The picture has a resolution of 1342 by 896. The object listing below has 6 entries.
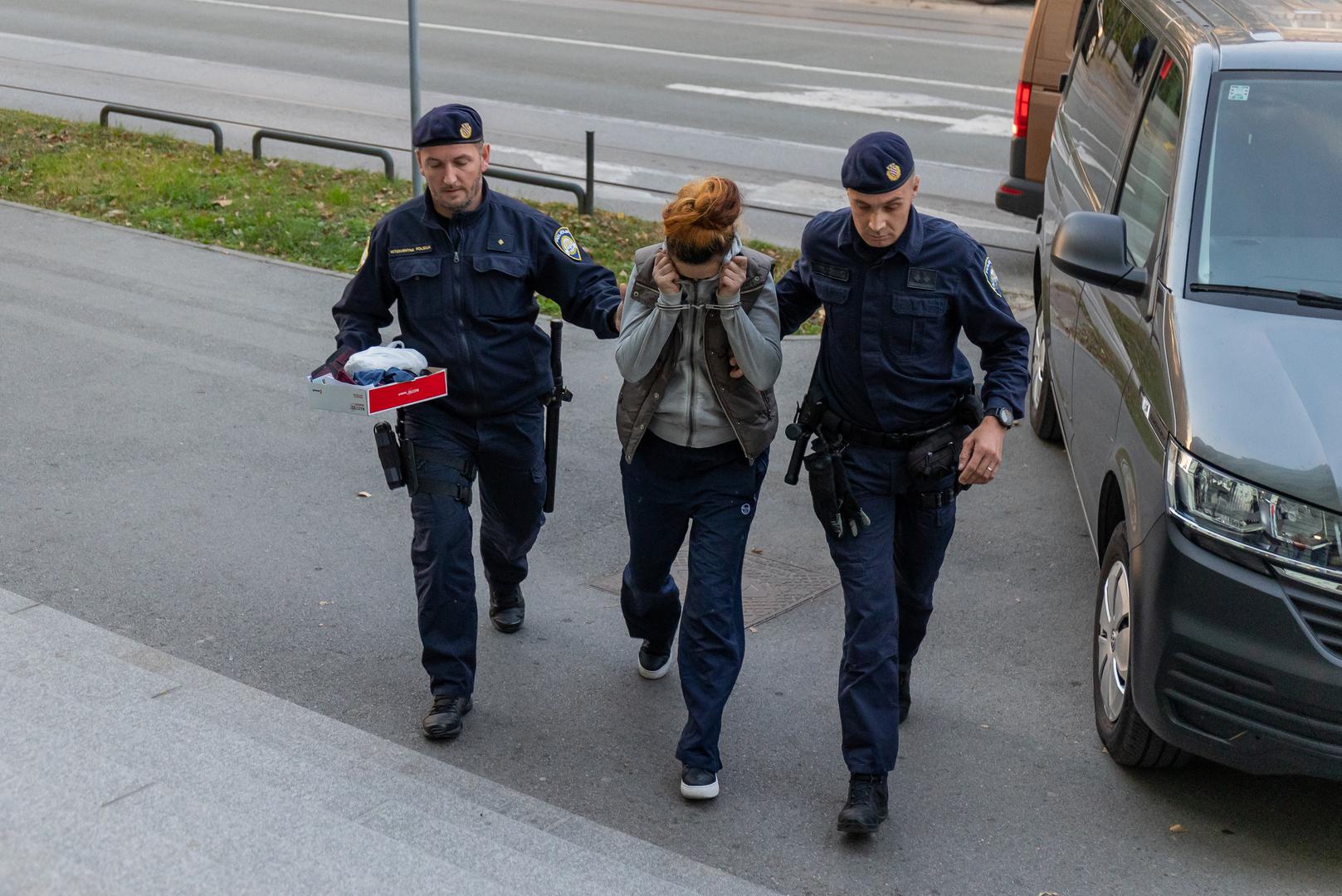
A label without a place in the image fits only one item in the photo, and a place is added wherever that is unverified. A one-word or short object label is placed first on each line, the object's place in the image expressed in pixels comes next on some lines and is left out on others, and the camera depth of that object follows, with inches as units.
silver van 145.9
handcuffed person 161.3
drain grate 220.1
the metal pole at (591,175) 433.7
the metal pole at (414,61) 375.9
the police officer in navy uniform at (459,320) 181.0
